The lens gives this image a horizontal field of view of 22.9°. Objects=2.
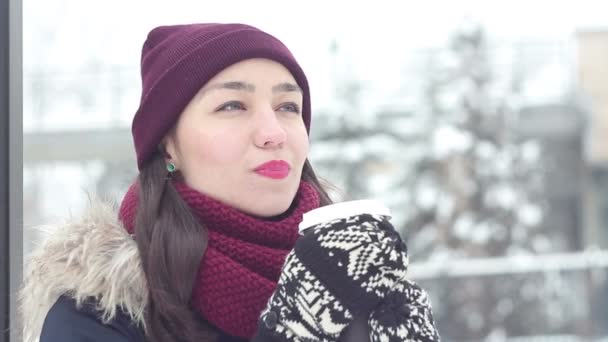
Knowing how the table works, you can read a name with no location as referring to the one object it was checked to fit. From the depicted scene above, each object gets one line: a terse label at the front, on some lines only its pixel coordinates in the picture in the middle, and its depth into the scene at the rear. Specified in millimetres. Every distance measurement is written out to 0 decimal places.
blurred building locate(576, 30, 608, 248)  9648
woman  1441
